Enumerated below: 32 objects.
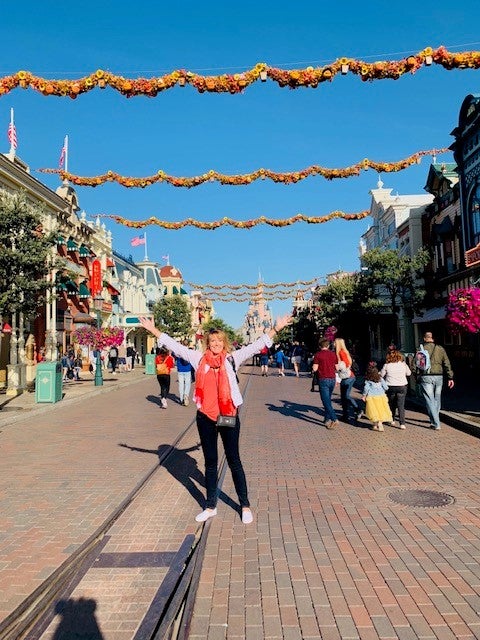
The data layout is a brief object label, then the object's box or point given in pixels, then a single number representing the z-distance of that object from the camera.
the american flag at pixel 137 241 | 50.84
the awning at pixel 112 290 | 43.17
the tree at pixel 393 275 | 27.28
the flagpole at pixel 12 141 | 26.20
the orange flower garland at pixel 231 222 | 20.30
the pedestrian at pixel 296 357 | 29.24
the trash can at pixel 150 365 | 34.00
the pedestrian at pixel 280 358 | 30.91
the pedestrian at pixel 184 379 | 15.36
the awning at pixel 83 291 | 36.03
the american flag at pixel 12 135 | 26.52
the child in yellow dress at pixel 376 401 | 10.63
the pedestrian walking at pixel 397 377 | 10.88
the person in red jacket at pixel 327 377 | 10.91
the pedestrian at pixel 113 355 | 31.01
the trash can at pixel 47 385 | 16.20
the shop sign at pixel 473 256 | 19.94
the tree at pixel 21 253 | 16.31
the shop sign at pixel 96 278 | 38.88
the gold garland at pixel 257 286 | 42.19
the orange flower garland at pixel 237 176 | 15.11
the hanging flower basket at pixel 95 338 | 25.41
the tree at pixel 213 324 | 82.86
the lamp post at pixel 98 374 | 23.08
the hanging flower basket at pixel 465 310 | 10.17
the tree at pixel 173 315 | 49.91
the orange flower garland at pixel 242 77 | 9.15
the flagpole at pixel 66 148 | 31.82
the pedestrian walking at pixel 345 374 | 11.88
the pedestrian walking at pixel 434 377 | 10.50
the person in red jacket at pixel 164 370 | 15.05
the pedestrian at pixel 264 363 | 30.28
